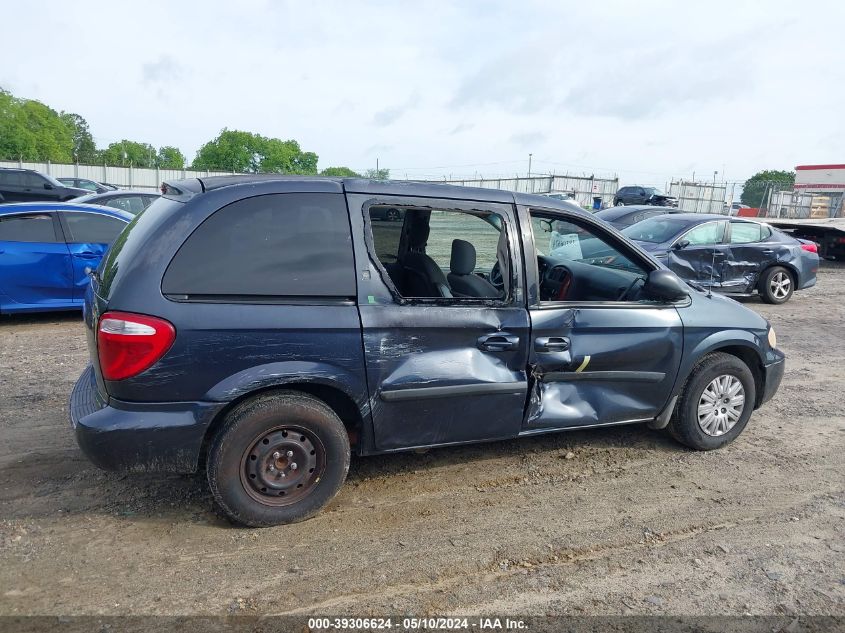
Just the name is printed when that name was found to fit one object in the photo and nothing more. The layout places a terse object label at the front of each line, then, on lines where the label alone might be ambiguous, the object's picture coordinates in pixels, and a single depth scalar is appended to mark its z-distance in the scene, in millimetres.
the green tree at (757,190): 37406
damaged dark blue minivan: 3174
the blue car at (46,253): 7531
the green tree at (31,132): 70812
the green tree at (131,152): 106200
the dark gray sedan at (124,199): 11742
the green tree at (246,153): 92062
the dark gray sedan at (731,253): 10570
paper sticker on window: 4844
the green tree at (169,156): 114250
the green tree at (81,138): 107500
